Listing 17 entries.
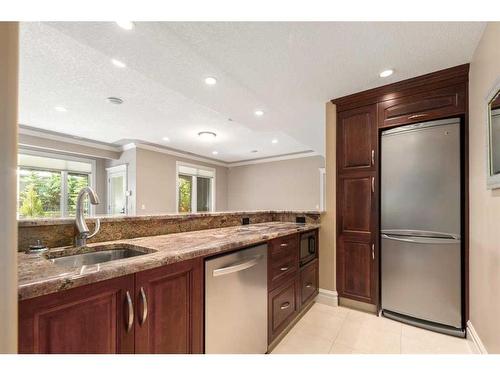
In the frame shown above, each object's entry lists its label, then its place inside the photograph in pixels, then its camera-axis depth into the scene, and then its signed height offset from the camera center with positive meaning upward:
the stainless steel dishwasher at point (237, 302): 1.23 -0.68
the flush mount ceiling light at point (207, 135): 4.45 +1.14
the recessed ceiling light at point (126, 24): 1.44 +1.09
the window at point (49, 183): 4.79 +0.19
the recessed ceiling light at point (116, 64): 2.14 +1.24
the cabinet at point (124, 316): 0.71 -0.48
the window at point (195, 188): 6.43 +0.09
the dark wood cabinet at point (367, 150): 1.98 +0.43
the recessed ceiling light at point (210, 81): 2.13 +1.07
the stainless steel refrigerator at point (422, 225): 1.88 -0.31
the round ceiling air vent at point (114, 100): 2.97 +1.23
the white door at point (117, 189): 5.55 +0.05
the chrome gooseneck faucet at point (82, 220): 1.29 -0.17
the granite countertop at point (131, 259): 0.72 -0.31
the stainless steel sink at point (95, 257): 1.21 -0.38
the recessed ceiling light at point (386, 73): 1.94 +1.05
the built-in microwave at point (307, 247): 2.22 -0.59
